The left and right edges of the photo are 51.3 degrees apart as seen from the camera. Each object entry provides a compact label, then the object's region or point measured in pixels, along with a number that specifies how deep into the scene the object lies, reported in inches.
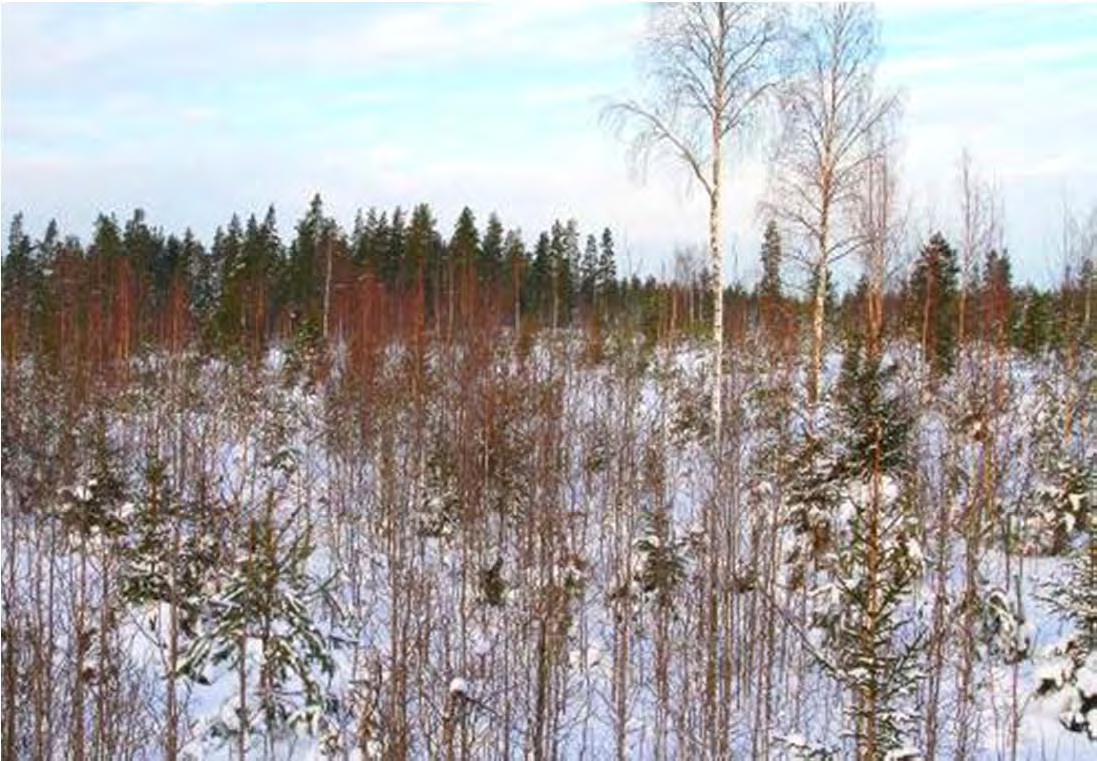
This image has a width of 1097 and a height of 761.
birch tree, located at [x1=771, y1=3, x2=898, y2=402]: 800.3
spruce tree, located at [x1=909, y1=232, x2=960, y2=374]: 849.3
